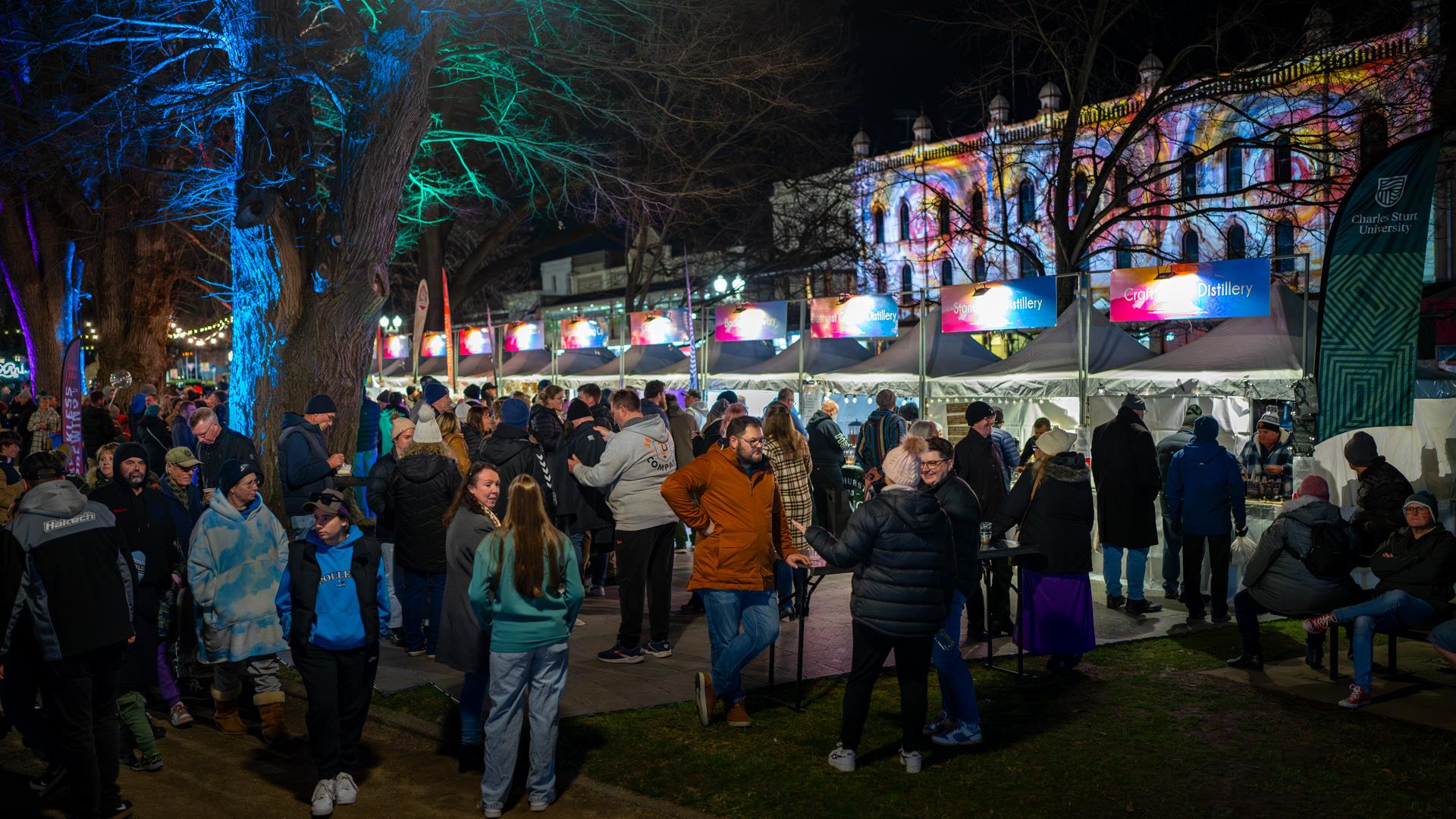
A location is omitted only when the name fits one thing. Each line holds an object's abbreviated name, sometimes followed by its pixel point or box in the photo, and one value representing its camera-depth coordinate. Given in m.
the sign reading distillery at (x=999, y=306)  14.85
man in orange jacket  6.41
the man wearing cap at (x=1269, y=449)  11.64
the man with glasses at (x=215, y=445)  8.80
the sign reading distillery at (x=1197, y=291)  13.05
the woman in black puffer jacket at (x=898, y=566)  5.52
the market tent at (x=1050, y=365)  15.37
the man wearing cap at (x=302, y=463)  8.48
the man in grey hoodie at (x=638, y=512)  7.98
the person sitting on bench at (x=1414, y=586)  7.24
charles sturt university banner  9.49
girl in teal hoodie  5.23
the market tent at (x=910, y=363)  16.78
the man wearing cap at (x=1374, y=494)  8.38
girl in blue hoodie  5.41
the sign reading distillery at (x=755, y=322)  18.67
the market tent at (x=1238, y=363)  13.84
